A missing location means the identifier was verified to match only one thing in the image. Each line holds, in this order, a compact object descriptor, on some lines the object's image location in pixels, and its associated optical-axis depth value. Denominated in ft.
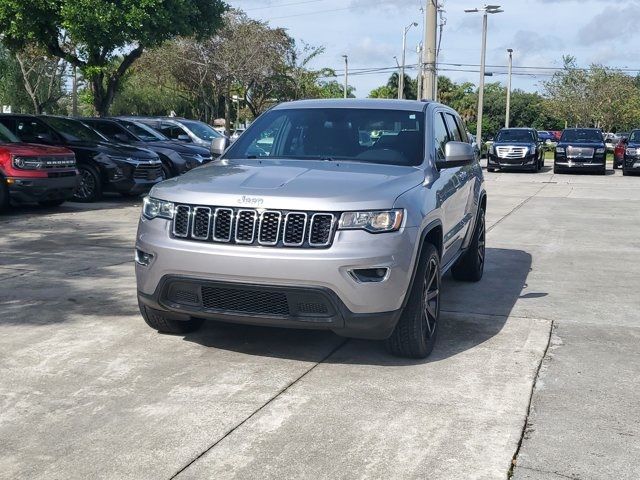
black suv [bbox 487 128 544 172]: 93.81
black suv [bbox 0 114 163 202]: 50.24
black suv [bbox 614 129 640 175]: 89.04
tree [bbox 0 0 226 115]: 62.75
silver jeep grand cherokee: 15.87
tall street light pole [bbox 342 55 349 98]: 206.65
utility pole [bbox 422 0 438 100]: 72.13
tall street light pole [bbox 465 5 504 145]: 117.80
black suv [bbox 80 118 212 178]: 57.41
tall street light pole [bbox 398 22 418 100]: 182.80
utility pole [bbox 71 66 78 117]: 139.25
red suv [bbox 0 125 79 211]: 42.45
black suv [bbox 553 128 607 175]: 91.71
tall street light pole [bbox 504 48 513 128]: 186.95
